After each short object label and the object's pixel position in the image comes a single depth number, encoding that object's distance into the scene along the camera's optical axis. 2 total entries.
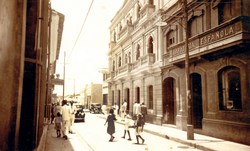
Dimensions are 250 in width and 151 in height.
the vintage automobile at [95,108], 35.00
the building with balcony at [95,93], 48.66
